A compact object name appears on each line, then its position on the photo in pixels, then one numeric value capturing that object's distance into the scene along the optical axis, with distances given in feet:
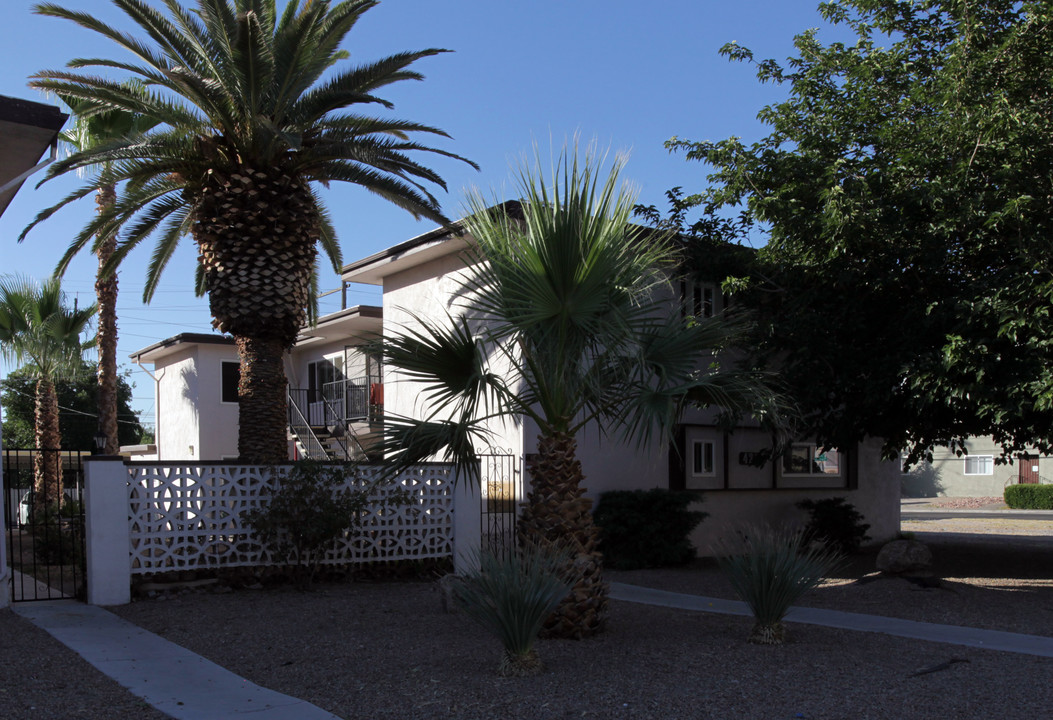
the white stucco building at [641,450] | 53.47
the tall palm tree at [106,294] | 61.41
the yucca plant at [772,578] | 26.35
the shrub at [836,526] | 57.98
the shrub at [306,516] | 38.19
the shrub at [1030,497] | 132.98
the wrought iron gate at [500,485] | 49.96
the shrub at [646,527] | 48.85
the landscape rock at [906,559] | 40.42
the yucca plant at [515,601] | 22.75
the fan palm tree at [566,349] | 26.76
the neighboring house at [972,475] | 150.82
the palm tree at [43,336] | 76.18
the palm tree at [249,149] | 39.86
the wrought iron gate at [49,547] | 36.04
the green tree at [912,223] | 35.22
